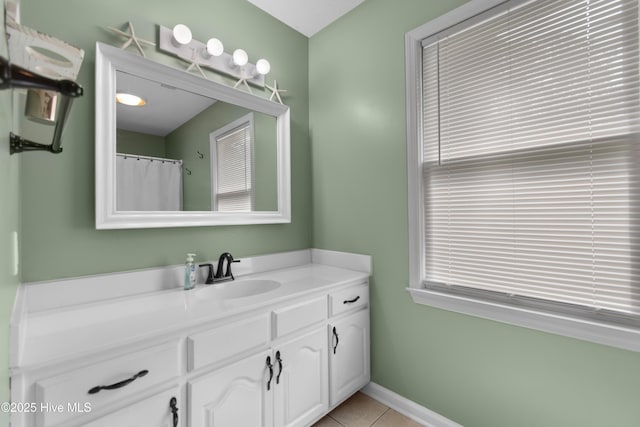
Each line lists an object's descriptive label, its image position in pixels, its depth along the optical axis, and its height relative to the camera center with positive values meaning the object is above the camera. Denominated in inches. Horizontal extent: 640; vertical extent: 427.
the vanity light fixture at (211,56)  61.4 +37.3
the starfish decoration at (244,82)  73.0 +33.7
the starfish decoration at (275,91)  80.5 +34.7
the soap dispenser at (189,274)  59.7 -12.1
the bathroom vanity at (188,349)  34.1 -19.9
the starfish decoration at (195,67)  64.3 +33.4
